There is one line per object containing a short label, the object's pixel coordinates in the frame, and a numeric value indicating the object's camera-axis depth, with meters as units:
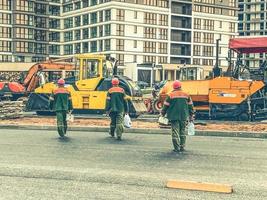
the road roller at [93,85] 21.44
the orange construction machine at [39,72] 26.68
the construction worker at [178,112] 11.65
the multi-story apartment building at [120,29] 79.62
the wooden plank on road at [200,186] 7.33
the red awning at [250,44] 19.12
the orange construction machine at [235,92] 19.53
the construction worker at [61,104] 14.58
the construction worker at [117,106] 13.98
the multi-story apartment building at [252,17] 108.75
